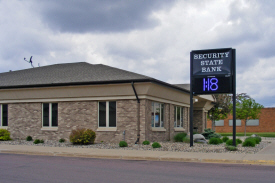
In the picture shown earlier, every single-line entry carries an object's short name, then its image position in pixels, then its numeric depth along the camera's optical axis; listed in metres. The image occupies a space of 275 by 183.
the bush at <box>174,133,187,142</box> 24.70
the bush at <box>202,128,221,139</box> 29.75
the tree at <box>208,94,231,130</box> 41.09
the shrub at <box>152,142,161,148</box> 19.11
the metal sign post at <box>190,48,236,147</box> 18.38
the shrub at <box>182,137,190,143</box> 23.78
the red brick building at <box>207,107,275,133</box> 60.78
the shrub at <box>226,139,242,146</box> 19.80
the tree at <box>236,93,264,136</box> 43.17
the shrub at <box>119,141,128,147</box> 19.70
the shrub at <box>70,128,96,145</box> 20.95
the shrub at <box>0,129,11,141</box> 24.49
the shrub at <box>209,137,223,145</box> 22.69
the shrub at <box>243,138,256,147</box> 20.41
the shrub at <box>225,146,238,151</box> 17.44
